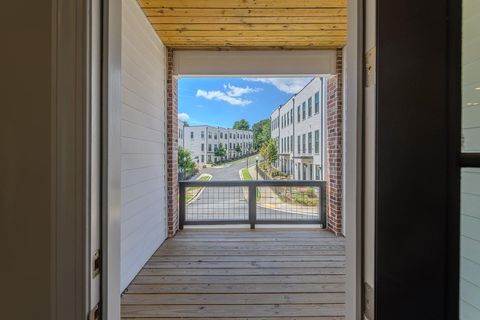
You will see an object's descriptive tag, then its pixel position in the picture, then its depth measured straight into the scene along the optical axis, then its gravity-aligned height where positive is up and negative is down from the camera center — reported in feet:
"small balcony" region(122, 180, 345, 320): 8.30 -3.96
